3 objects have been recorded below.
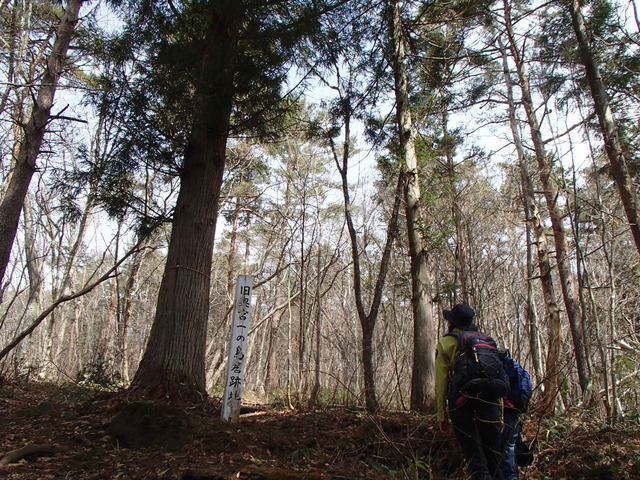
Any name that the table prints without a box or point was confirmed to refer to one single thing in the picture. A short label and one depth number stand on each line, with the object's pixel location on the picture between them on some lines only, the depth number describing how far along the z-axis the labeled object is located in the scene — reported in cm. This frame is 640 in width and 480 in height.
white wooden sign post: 379
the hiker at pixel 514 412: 286
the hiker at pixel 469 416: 277
